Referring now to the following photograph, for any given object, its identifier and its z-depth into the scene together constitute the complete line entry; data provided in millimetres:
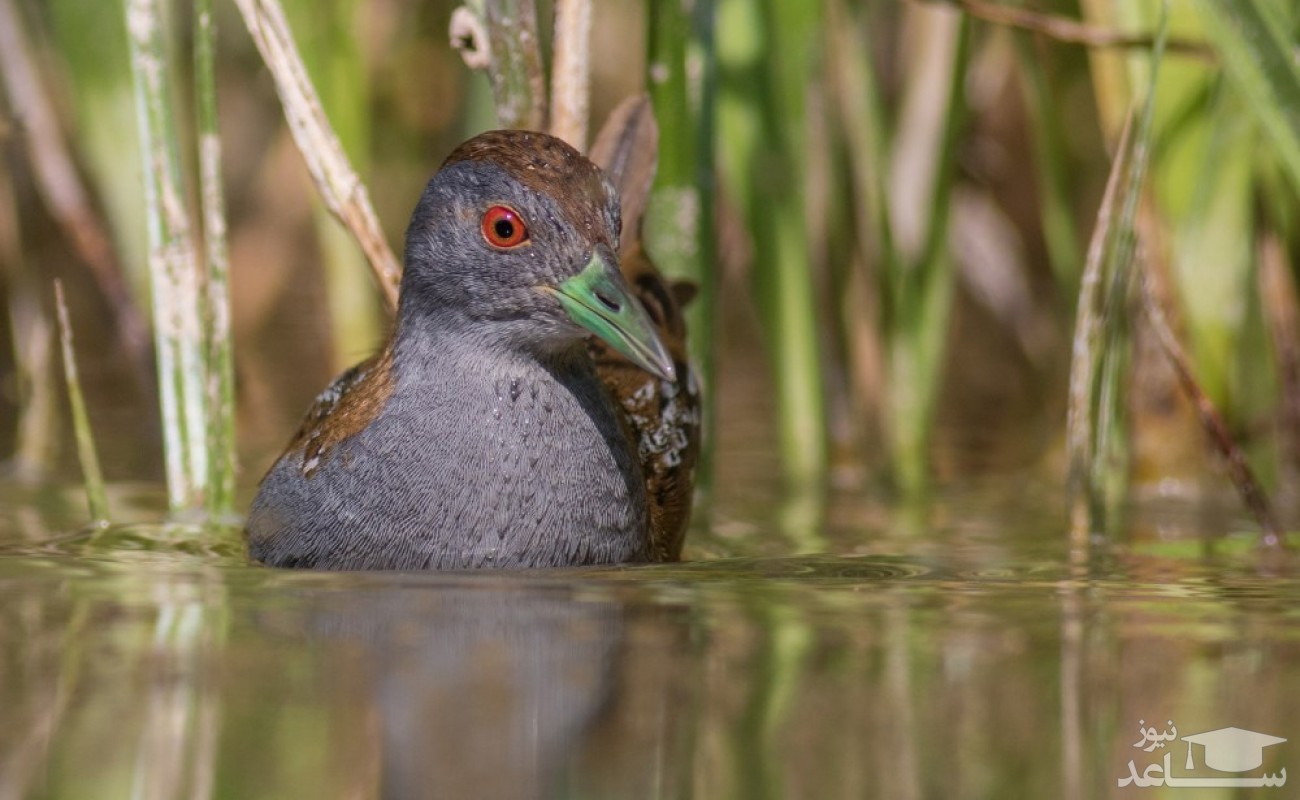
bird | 5672
